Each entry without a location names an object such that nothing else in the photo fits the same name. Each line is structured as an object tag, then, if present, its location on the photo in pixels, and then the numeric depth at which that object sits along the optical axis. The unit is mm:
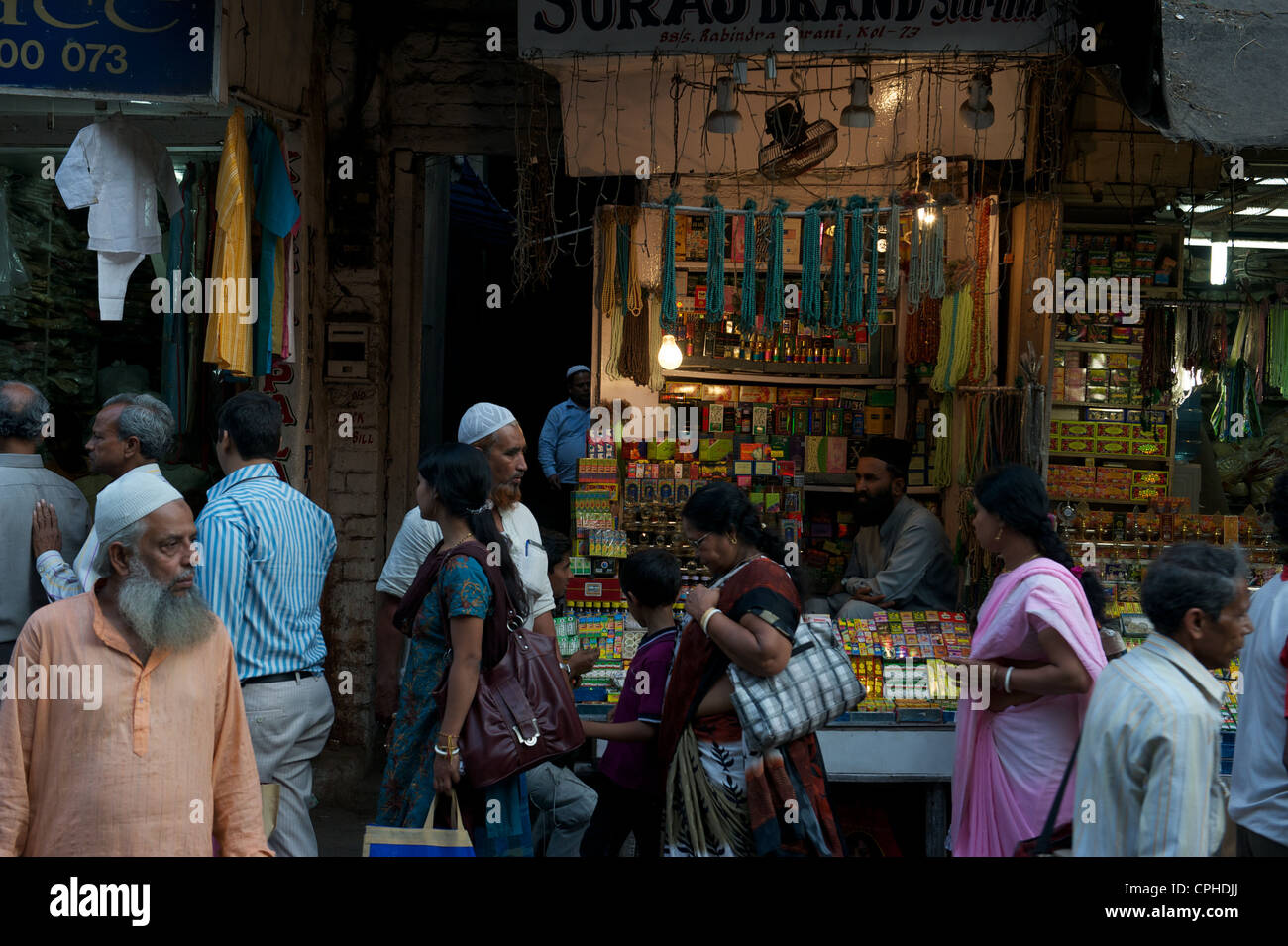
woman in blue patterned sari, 3467
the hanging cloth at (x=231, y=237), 5191
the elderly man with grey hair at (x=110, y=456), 3838
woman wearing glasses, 3428
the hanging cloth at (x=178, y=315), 5828
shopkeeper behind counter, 6230
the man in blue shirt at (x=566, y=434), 8031
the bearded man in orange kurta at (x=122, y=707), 2586
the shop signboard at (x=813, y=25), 5512
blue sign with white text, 4902
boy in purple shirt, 3883
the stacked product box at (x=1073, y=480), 7574
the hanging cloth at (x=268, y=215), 5391
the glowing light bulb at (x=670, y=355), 7531
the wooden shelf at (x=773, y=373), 7934
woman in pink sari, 3352
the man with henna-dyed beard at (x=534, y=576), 4230
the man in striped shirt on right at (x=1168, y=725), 2400
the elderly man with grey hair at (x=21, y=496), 3957
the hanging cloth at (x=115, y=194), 5172
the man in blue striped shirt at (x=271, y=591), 3588
